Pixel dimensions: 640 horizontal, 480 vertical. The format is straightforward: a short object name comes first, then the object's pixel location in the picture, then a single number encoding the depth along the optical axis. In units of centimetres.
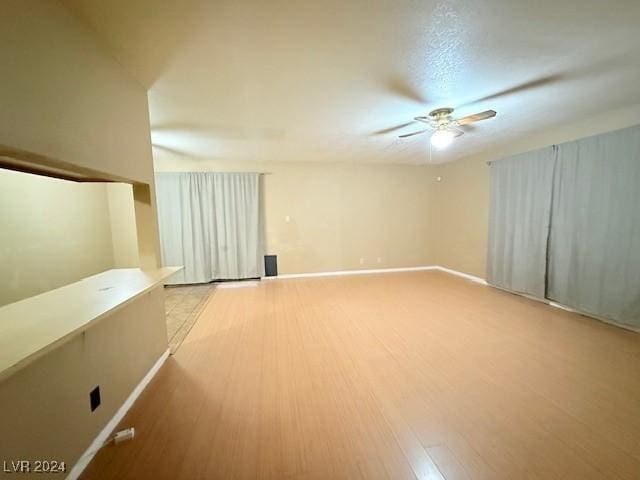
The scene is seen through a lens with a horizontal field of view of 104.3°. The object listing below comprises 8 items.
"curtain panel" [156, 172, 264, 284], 468
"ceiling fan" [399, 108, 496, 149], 247
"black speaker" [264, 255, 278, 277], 520
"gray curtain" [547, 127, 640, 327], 259
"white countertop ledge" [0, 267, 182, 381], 87
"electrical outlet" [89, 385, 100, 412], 142
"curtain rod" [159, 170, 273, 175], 469
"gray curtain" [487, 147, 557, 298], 341
